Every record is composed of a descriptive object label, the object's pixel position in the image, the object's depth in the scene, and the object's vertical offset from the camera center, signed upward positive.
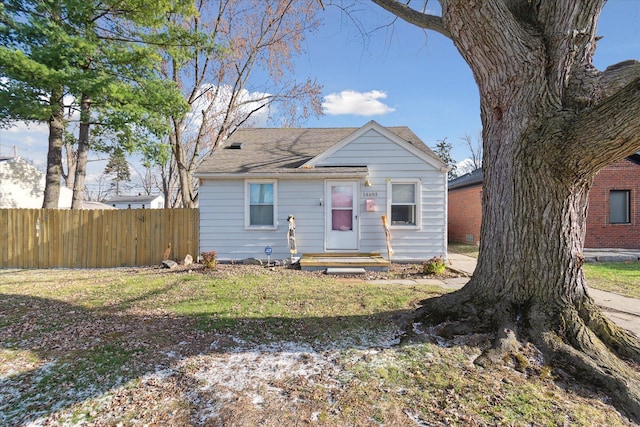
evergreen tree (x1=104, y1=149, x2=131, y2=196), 40.97 +6.02
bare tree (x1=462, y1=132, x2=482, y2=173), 41.22 +7.91
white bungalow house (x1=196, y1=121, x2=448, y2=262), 9.33 +0.38
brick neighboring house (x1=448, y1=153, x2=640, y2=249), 12.98 +0.49
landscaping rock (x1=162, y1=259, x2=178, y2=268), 8.80 -1.35
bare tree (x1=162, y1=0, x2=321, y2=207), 15.68 +6.99
